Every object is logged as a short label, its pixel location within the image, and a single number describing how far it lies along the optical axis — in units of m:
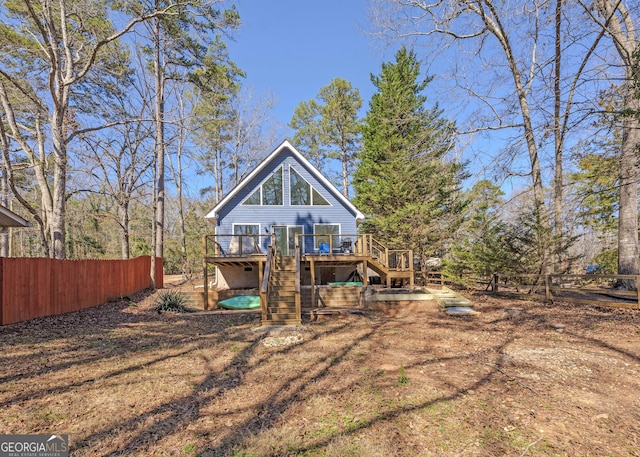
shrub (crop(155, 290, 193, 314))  10.12
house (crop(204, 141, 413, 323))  13.91
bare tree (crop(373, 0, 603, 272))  9.04
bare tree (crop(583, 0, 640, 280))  8.64
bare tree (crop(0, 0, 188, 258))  10.45
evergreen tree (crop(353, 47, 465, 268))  15.23
